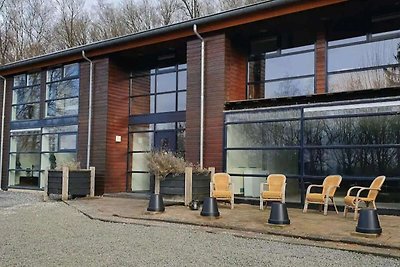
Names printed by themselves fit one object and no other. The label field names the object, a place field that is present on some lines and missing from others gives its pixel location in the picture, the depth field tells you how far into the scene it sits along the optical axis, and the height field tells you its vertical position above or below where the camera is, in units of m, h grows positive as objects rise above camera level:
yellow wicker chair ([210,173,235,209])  9.68 -0.56
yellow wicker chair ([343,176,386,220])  7.82 -0.64
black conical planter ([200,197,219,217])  8.20 -0.89
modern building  9.50 +1.59
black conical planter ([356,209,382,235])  6.25 -0.86
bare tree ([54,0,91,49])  29.23 +8.65
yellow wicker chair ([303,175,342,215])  8.55 -0.63
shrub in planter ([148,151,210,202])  10.00 -0.43
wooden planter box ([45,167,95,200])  12.23 -0.72
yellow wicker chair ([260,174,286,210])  9.12 -0.62
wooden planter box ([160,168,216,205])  9.84 -0.63
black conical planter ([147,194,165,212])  8.91 -0.91
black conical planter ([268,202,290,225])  7.17 -0.88
